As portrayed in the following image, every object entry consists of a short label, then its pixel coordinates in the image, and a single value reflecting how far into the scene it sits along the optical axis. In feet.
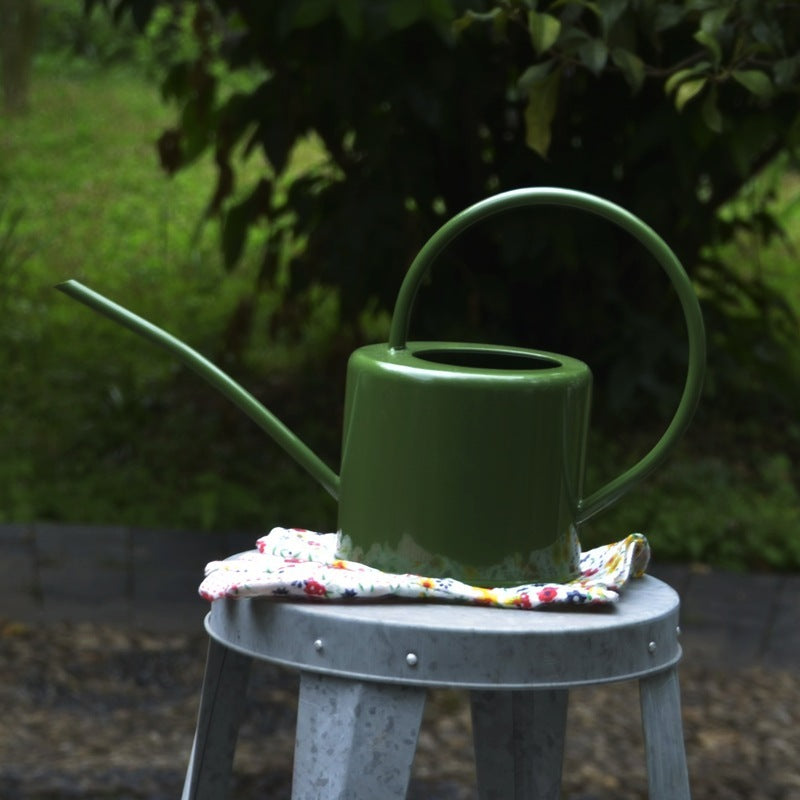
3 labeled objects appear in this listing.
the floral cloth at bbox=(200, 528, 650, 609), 6.19
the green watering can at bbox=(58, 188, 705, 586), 6.25
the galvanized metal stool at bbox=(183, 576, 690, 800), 6.07
